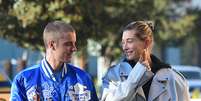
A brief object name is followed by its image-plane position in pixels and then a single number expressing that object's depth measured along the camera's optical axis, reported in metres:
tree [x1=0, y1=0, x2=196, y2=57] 15.76
